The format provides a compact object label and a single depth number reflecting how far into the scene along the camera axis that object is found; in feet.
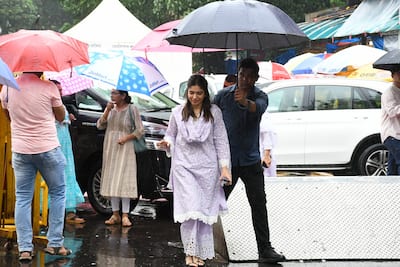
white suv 38.06
